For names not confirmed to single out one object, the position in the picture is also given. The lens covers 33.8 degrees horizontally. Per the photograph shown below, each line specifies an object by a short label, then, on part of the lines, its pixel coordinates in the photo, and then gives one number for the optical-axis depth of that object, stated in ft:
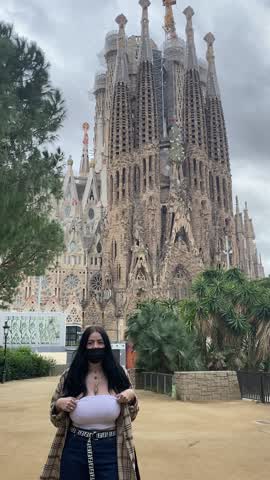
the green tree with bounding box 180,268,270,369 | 52.13
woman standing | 8.03
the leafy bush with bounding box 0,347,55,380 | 71.82
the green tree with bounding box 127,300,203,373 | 51.42
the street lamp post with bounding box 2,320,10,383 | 66.80
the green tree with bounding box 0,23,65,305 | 27.09
